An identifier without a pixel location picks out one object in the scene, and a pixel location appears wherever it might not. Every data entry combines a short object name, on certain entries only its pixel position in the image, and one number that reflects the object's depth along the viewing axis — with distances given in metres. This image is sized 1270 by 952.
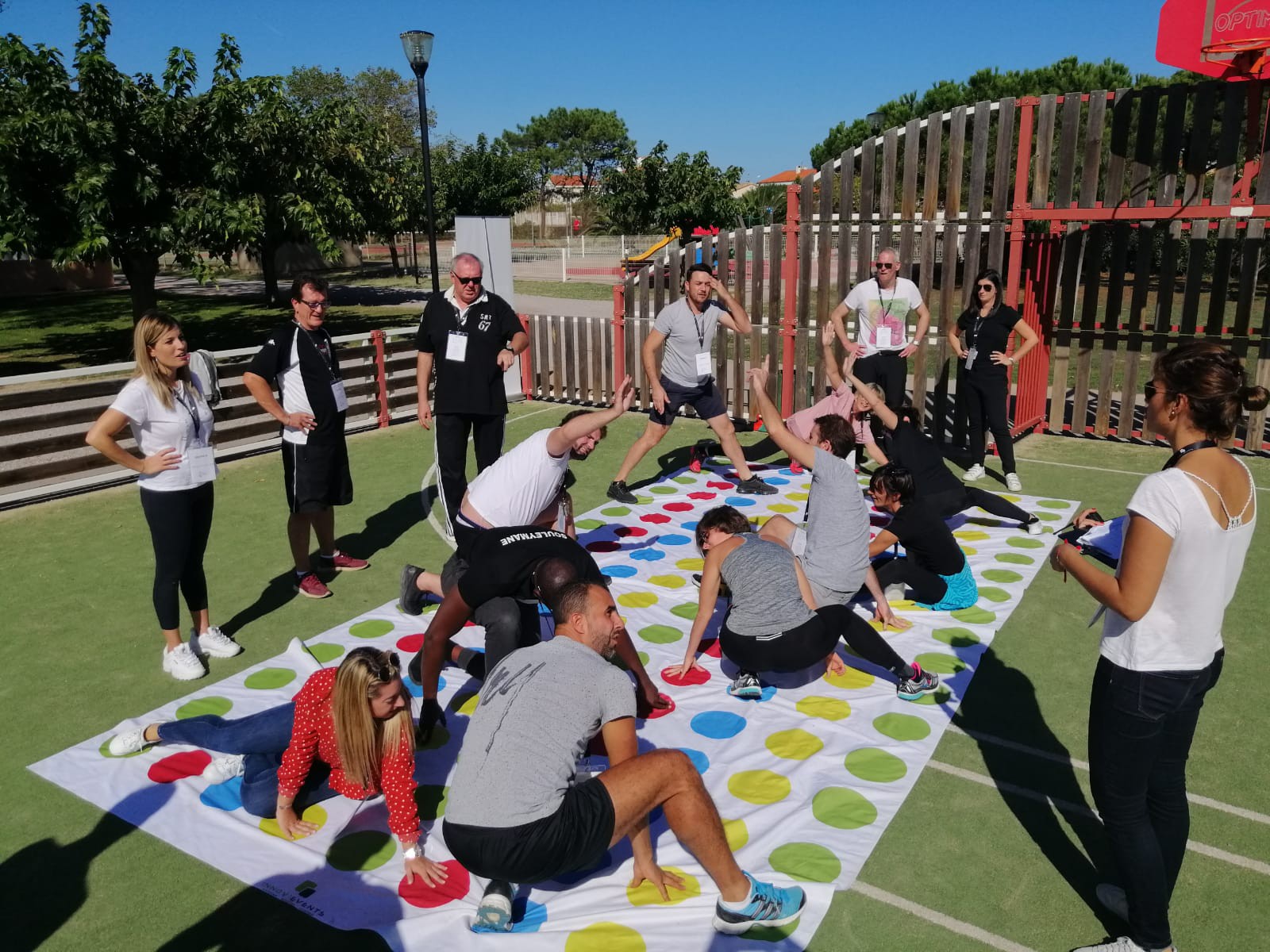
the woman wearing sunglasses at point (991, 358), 8.24
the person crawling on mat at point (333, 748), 3.23
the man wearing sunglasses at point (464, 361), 6.49
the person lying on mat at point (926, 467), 6.38
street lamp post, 12.58
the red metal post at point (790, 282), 10.73
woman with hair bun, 2.51
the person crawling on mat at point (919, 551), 5.35
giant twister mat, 3.20
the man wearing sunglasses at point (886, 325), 8.35
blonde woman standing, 4.66
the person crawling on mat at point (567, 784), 2.76
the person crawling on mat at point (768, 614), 4.39
